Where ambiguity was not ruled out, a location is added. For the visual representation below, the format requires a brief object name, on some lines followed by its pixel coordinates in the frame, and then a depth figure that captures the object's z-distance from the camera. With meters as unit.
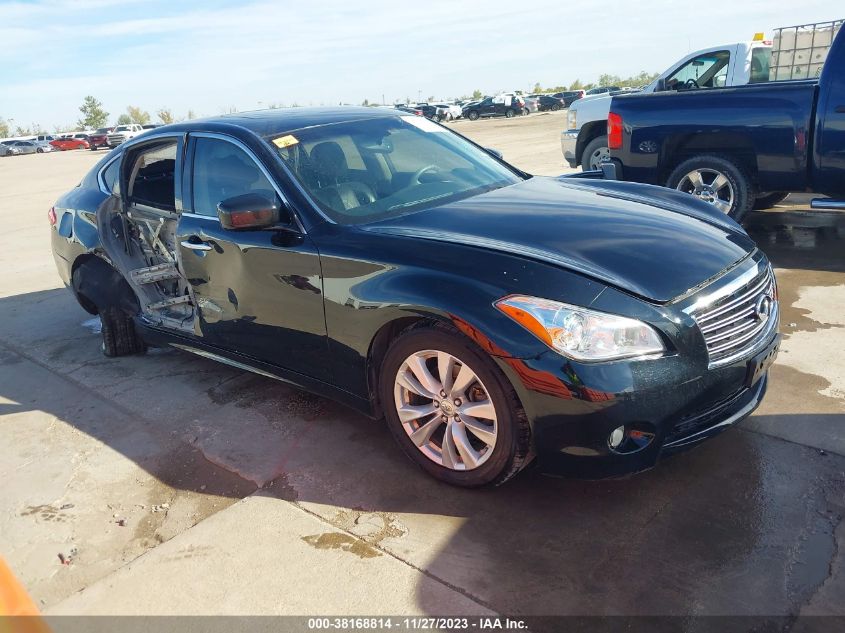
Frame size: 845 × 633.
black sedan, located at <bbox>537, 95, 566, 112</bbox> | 51.69
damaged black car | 2.74
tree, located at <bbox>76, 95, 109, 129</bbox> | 96.44
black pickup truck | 6.22
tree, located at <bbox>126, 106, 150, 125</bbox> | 108.12
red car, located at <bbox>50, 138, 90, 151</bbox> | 58.56
